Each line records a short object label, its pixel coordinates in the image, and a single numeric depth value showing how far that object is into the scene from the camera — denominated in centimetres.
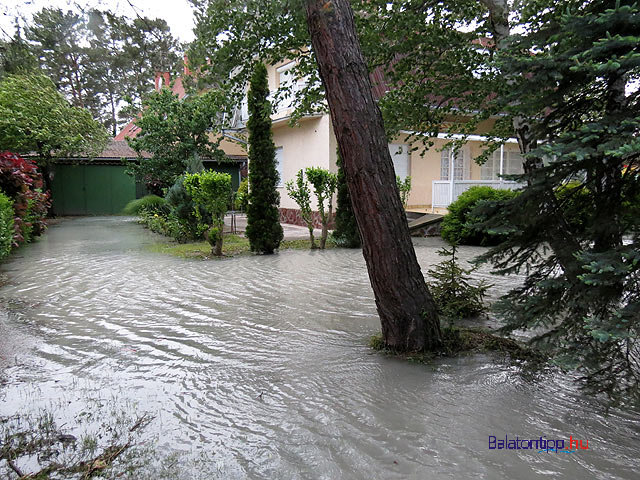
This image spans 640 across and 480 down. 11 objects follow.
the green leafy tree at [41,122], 1752
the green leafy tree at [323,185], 1102
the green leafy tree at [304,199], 1113
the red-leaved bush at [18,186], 1015
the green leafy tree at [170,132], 1659
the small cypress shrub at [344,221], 1154
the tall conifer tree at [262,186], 1047
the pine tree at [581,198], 245
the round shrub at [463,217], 1129
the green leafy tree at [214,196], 1003
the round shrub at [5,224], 812
